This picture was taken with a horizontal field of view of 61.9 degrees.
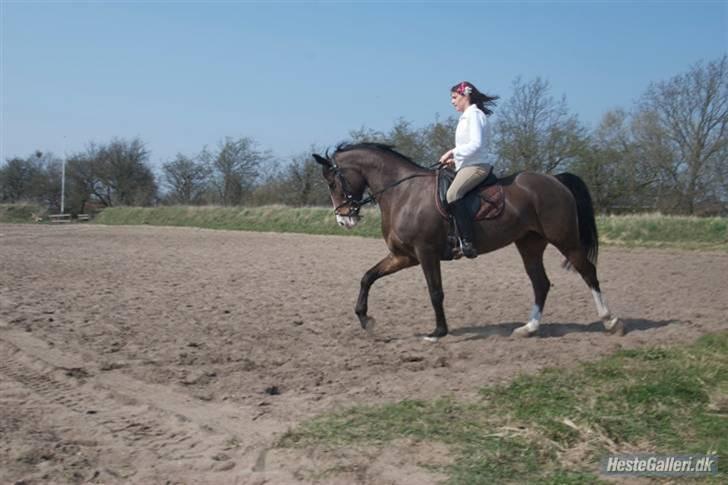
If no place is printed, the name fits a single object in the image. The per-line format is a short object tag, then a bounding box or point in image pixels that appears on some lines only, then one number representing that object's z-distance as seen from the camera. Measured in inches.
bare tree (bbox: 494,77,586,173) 1286.9
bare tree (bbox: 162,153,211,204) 2409.0
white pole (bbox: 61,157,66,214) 2258.2
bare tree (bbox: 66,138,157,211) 2425.0
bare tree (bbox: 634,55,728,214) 1306.6
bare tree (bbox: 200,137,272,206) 2293.3
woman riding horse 284.2
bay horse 291.9
